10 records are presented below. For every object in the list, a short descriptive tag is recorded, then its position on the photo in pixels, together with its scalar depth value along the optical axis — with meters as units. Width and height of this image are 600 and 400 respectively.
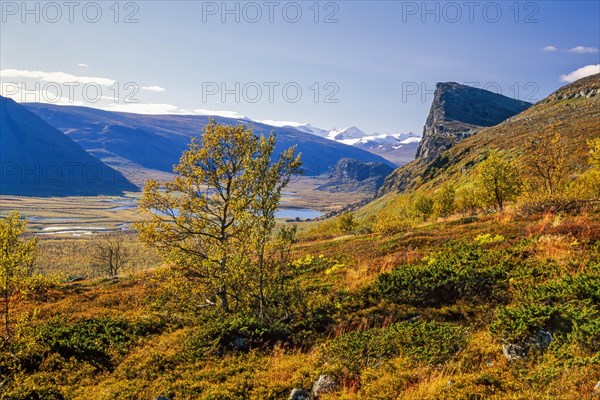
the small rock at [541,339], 10.46
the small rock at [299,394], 11.03
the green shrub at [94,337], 15.79
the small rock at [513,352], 10.32
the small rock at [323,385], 11.08
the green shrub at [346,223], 70.38
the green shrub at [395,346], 11.45
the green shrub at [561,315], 10.13
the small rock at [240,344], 15.03
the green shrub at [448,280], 15.72
